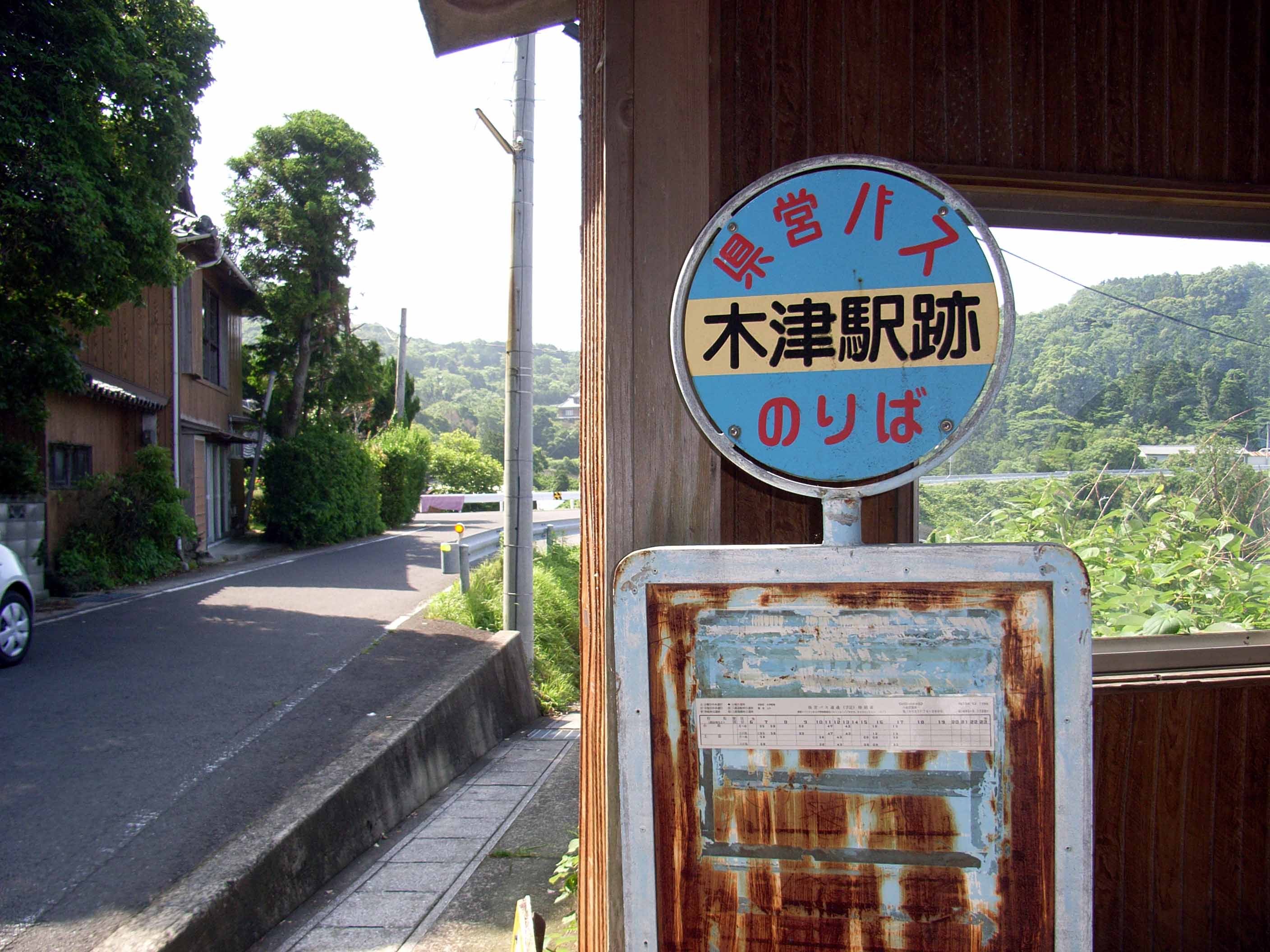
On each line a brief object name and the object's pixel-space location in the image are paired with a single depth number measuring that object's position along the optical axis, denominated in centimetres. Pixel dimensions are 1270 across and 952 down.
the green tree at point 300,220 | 2227
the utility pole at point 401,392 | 3272
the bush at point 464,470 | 4097
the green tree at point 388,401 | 3148
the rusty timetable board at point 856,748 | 150
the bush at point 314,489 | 2059
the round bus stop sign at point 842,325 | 152
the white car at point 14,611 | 791
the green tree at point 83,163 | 939
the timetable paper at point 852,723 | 151
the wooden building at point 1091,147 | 270
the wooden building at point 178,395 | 1345
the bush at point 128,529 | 1270
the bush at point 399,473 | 2638
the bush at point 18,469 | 1168
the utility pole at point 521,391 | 881
